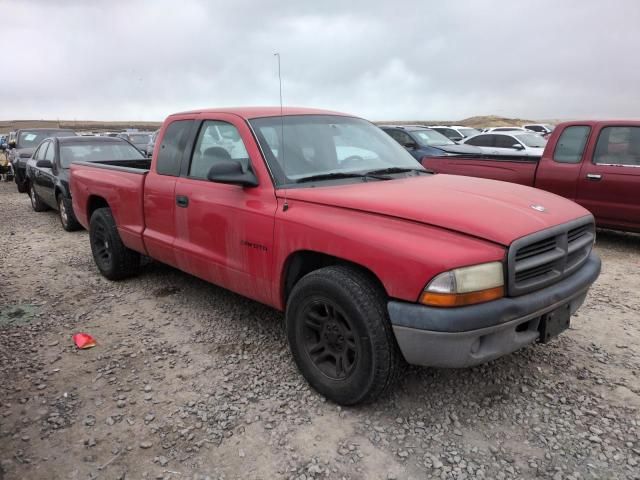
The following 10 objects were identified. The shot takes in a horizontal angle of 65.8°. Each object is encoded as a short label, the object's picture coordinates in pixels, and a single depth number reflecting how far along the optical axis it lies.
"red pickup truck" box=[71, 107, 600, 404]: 2.50
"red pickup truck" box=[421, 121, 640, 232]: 6.26
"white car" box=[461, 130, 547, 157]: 14.12
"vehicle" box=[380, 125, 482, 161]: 11.19
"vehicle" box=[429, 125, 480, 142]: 20.62
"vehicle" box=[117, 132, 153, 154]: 20.86
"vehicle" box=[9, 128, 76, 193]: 13.26
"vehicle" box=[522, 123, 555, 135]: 27.61
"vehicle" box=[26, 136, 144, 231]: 8.07
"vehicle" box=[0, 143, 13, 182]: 17.23
